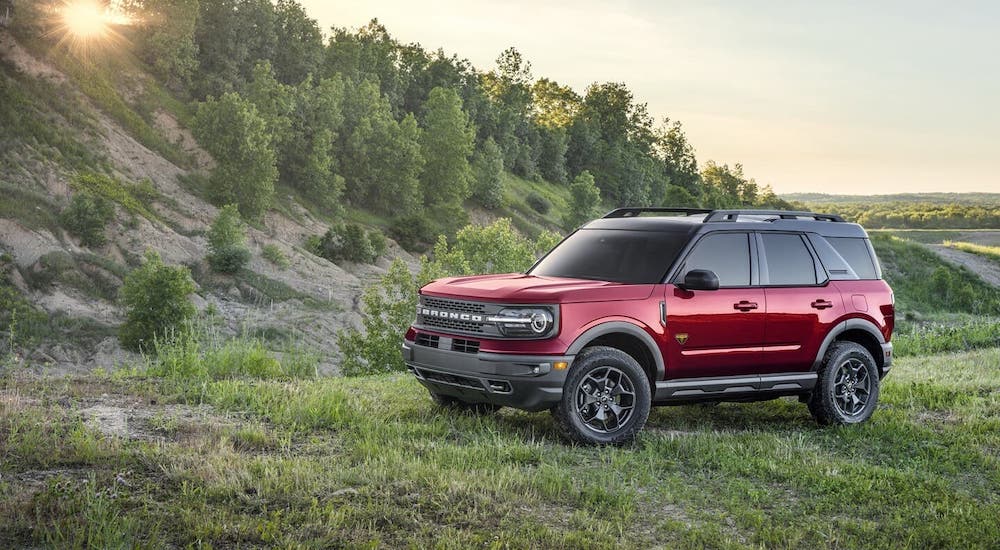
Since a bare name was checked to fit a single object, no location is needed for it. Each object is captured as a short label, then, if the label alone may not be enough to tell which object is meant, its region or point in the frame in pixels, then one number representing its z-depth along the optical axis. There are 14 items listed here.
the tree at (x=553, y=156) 136.88
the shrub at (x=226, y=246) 57.22
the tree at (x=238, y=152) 66.94
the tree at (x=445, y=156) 94.94
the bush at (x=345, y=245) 69.75
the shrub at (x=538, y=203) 115.44
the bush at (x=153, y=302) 43.66
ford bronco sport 8.52
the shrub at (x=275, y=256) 61.72
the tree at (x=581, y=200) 108.81
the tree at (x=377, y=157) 87.19
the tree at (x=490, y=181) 103.62
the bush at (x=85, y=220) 52.19
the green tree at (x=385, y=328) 38.59
